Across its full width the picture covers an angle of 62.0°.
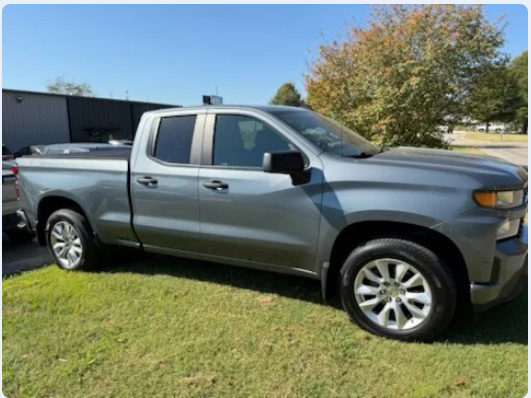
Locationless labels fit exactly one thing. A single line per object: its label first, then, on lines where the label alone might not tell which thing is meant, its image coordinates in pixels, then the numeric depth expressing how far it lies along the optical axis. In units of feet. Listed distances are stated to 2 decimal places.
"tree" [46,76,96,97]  214.18
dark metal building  77.97
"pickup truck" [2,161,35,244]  20.42
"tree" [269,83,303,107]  161.50
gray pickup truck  10.24
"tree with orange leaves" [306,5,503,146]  35.14
